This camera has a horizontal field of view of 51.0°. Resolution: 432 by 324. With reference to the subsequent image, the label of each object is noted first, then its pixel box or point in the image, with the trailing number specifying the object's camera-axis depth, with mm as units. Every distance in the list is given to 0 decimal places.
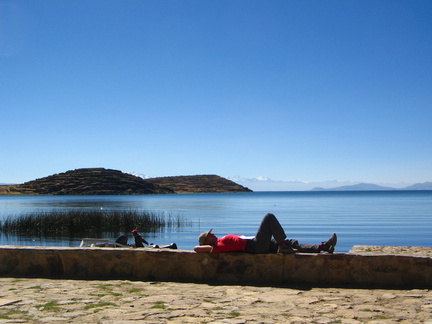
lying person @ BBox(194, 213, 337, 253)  6621
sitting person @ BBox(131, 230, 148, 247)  11461
